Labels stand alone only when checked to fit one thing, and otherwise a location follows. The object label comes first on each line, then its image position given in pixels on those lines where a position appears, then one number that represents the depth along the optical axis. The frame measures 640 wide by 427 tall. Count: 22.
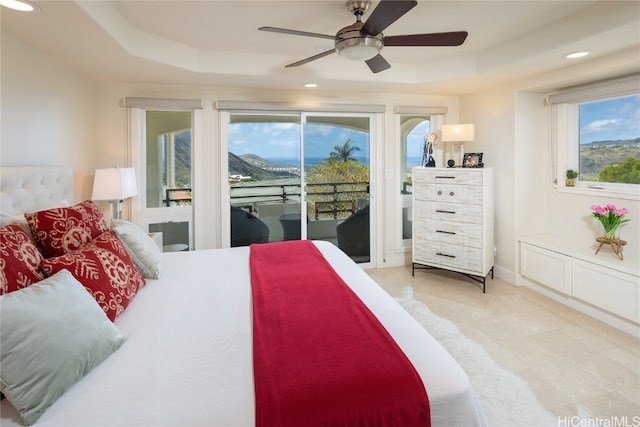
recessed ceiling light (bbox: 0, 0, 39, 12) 1.74
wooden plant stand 2.90
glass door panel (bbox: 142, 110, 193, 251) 3.76
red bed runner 1.00
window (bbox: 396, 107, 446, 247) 4.43
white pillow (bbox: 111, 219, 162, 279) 2.05
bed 0.99
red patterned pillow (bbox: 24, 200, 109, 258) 1.72
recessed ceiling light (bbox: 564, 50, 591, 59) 2.68
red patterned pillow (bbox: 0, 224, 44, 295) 1.24
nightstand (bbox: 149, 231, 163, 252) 3.21
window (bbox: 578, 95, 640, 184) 3.04
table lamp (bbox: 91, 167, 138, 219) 2.94
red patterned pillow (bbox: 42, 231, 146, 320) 1.47
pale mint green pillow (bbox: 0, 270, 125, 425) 0.99
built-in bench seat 2.65
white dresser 3.59
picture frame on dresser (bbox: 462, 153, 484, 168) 3.96
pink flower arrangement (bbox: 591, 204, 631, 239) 2.94
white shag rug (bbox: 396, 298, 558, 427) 1.77
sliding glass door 4.00
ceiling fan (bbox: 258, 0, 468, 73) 1.91
